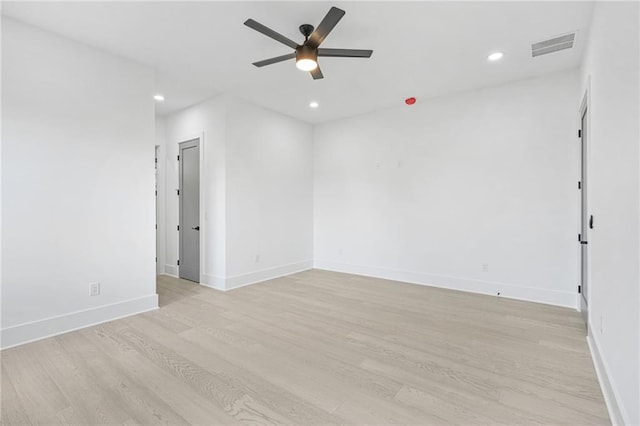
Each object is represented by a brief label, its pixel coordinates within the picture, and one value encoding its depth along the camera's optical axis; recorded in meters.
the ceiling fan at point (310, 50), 2.35
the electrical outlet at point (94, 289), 3.15
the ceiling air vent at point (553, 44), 2.95
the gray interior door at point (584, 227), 3.15
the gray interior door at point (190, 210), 4.95
